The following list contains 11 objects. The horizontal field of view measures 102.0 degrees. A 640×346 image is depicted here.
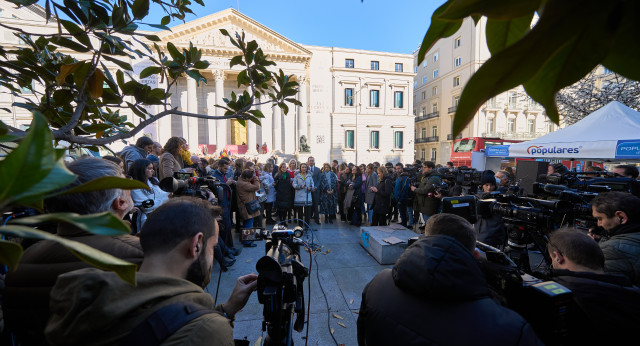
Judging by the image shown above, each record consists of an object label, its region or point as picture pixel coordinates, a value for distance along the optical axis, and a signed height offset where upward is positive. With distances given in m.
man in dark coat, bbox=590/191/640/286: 1.95 -0.56
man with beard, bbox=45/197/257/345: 0.81 -0.48
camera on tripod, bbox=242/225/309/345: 1.48 -0.79
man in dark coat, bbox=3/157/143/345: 1.12 -0.49
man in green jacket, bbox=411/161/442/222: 5.52 -0.66
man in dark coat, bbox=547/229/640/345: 1.45 -0.83
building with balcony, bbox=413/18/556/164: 27.55 +5.81
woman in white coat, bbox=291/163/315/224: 6.95 -0.82
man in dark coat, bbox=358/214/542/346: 1.16 -0.71
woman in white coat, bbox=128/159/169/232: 2.92 -0.37
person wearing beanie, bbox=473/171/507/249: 3.60 -0.97
